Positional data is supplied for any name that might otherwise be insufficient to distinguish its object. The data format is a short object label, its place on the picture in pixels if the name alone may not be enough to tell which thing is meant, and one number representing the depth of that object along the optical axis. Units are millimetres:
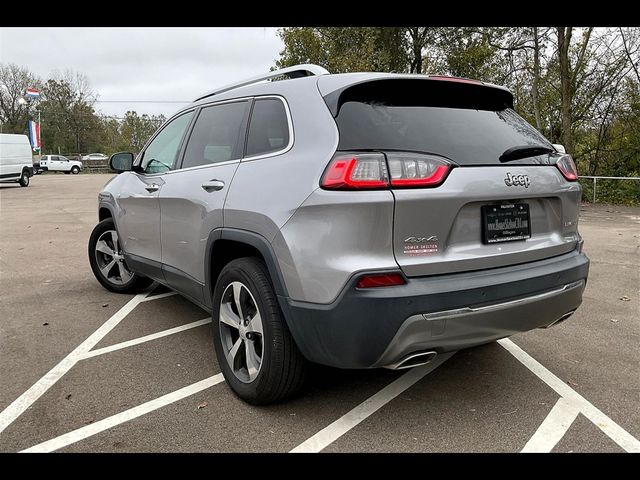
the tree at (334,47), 20609
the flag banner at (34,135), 45188
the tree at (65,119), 62000
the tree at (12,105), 59406
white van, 23797
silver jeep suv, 2350
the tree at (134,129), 73625
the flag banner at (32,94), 51256
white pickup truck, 46969
